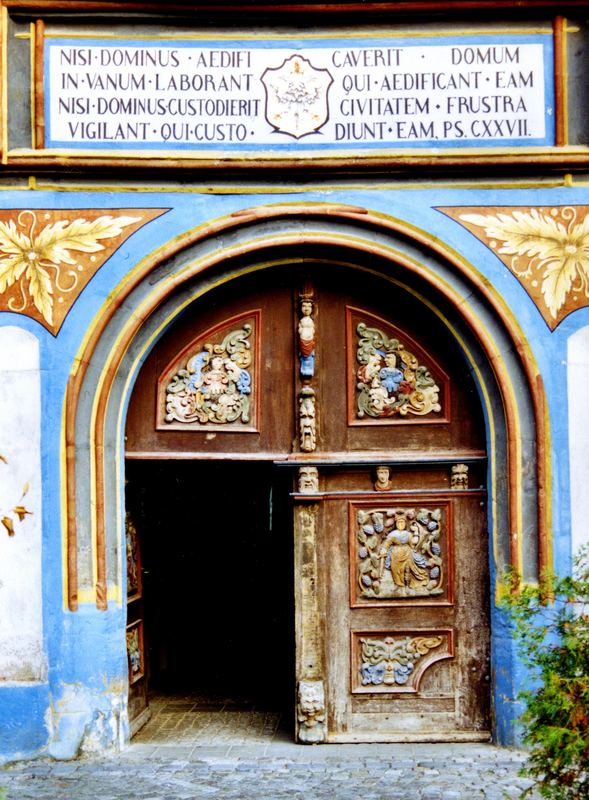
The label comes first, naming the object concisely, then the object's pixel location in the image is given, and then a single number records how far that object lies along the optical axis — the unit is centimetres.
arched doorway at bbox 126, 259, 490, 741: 751
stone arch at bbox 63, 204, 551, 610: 721
